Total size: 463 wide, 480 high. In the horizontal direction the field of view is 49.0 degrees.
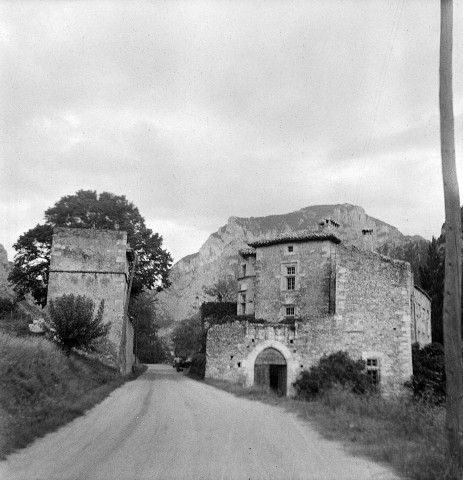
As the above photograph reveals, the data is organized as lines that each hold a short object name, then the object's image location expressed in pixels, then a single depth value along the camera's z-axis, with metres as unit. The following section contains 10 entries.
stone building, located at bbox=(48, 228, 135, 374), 27.38
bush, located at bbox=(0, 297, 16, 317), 30.89
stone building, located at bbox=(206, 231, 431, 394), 26.39
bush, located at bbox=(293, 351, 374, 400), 24.97
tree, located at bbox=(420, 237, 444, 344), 42.91
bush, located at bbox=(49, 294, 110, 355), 18.81
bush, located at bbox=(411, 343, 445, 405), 26.14
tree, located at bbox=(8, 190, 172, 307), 33.06
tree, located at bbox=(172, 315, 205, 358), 61.56
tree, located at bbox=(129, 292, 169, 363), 53.78
